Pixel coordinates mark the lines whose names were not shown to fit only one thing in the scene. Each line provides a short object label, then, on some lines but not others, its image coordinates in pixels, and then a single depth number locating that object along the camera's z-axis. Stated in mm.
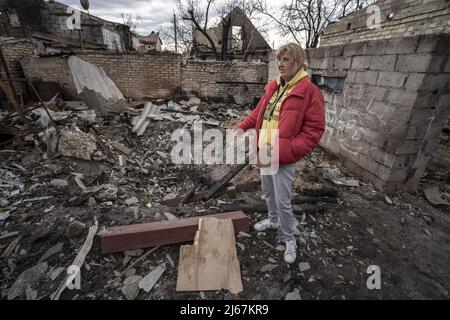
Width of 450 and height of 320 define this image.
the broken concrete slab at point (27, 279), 1969
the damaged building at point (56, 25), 10781
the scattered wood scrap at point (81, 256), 1939
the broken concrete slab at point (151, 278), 2021
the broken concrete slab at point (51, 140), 4230
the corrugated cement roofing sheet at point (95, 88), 6930
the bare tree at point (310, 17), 14984
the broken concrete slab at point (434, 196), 3635
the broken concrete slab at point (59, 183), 3520
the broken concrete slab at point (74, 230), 2469
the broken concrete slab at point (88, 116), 5641
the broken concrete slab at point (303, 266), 2254
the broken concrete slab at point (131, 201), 3301
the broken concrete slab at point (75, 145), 4277
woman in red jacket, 1897
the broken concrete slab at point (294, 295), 1979
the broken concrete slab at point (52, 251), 2270
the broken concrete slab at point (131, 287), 1942
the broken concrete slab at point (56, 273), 2077
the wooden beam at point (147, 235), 2268
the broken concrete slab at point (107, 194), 3319
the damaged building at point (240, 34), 19903
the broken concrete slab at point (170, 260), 2229
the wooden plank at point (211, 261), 2047
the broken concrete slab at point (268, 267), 2225
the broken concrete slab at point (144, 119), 6053
